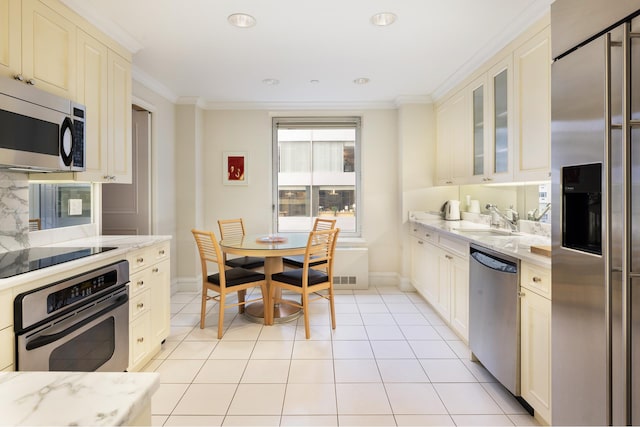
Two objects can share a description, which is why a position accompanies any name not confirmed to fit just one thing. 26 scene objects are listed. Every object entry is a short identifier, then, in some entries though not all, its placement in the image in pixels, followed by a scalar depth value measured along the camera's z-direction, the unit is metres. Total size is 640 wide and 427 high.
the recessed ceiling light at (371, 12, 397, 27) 2.33
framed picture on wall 4.58
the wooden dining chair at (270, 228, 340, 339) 3.02
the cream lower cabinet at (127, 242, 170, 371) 2.27
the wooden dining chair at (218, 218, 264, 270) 3.62
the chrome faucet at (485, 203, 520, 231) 2.98
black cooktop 1.56
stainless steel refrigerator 1.09
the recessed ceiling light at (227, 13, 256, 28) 2.35
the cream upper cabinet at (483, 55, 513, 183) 2.57
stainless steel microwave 1.64
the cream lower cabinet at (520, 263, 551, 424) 1.73
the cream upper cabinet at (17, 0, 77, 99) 1.84
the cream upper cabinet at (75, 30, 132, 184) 2.29
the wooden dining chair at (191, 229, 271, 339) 2.96
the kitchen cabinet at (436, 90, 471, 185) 3.40
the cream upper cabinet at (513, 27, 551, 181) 2.15
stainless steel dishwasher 1.96
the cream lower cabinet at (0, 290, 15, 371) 1.34
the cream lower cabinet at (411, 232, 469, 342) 2.75
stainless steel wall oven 1.44
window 4.76
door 3.72
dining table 3.13
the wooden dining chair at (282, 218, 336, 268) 3.51
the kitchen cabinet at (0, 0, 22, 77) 1.70
